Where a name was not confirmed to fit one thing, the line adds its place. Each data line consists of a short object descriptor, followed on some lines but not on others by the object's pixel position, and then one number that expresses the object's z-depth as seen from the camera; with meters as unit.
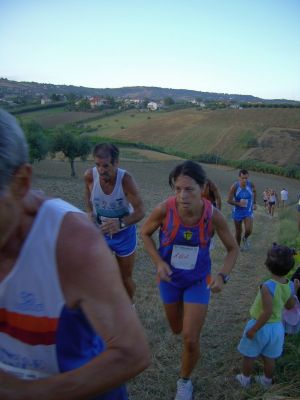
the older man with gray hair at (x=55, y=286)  1.11
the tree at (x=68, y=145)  35.81
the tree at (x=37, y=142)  32.09
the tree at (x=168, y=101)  109.88
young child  3.24
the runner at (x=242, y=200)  8.10
